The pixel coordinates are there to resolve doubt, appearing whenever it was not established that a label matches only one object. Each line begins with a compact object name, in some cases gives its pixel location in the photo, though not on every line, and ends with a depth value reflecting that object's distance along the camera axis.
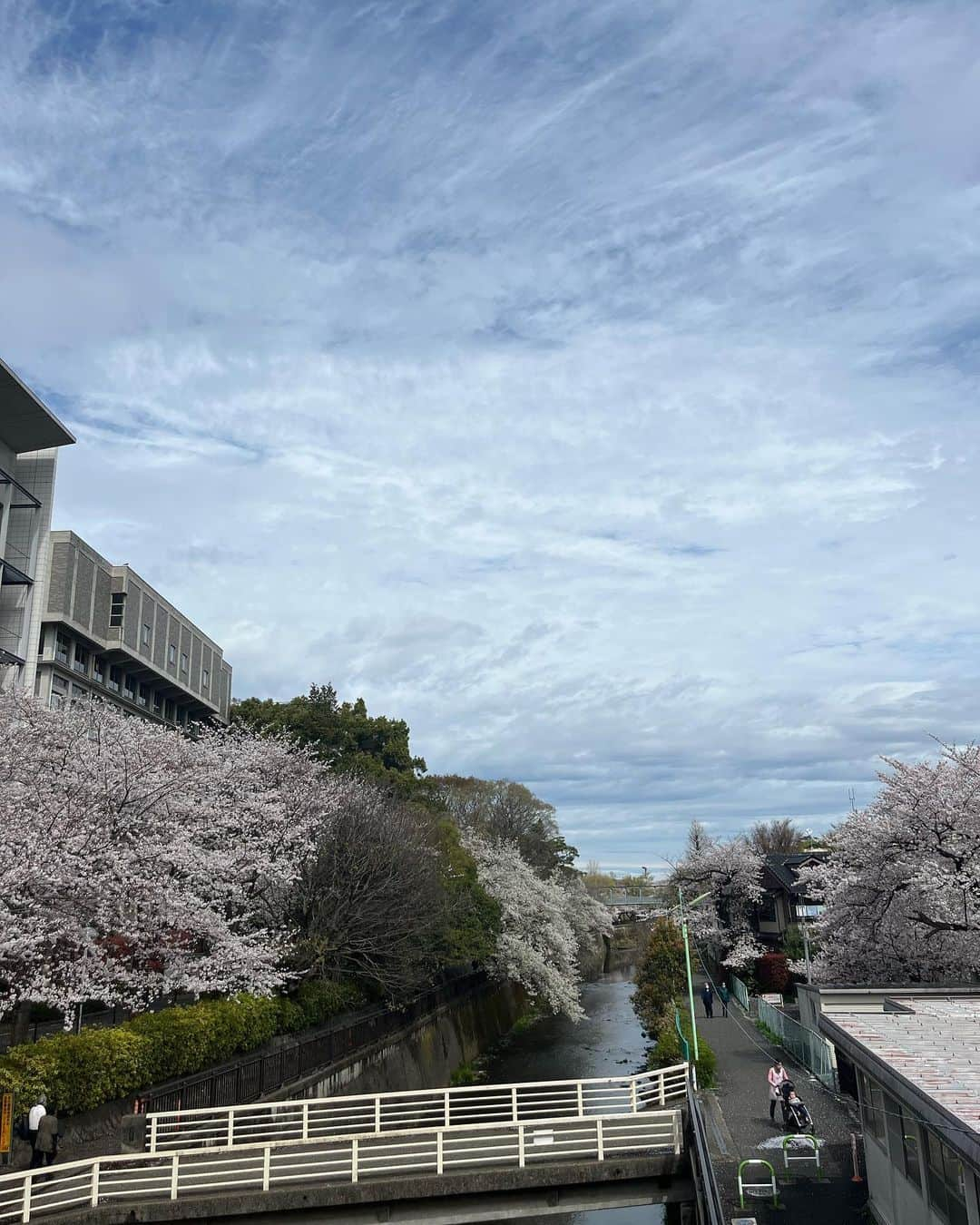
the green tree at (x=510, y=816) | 77.50
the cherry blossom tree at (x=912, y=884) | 26.62
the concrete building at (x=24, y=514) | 50.88
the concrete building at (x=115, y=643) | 54.44
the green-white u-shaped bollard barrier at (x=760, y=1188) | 17.67
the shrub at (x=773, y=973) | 54.38
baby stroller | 22.06
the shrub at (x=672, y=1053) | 28.39
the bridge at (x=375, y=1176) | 17.16
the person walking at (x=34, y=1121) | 17.95
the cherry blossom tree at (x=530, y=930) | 52.75
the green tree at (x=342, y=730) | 56.59
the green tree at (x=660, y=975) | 46.41
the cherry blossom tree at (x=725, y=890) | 62.41
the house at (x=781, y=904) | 60.09
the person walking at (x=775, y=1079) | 22.53
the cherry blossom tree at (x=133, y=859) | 22.45
